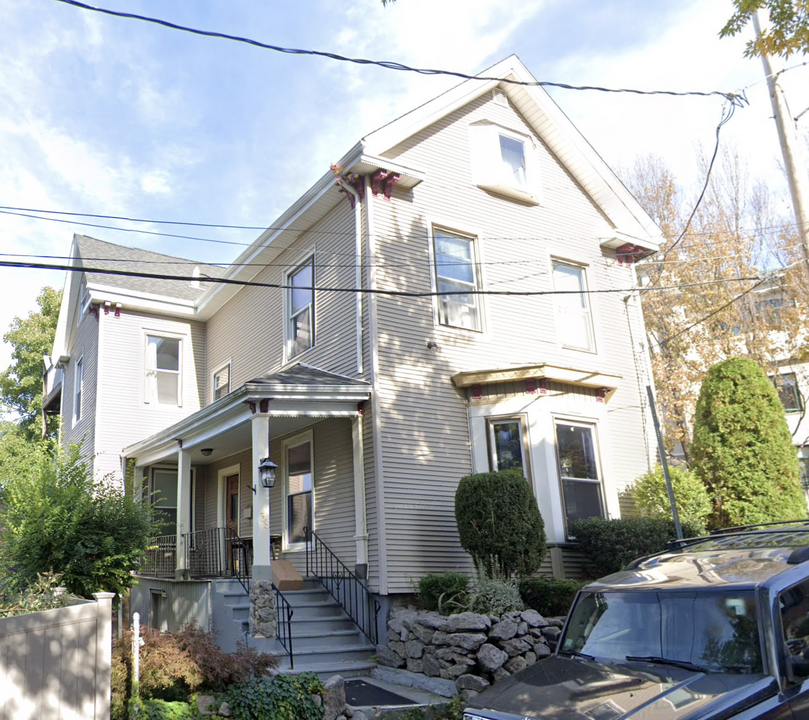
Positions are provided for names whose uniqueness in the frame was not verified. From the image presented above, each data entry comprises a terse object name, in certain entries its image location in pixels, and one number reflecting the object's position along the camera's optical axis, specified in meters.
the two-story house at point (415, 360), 11.42
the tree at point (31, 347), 32.66
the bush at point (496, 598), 9.24
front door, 16.03
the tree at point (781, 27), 8.44
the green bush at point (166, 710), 6.68
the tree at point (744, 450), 12.52
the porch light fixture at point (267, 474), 10.33
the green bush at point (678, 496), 12.41
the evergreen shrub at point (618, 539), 11.59
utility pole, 9.46
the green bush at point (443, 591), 9.67
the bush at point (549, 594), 9.83
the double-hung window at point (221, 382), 17.44
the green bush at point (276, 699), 6.80
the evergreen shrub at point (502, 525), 10.19
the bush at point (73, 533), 10.55
